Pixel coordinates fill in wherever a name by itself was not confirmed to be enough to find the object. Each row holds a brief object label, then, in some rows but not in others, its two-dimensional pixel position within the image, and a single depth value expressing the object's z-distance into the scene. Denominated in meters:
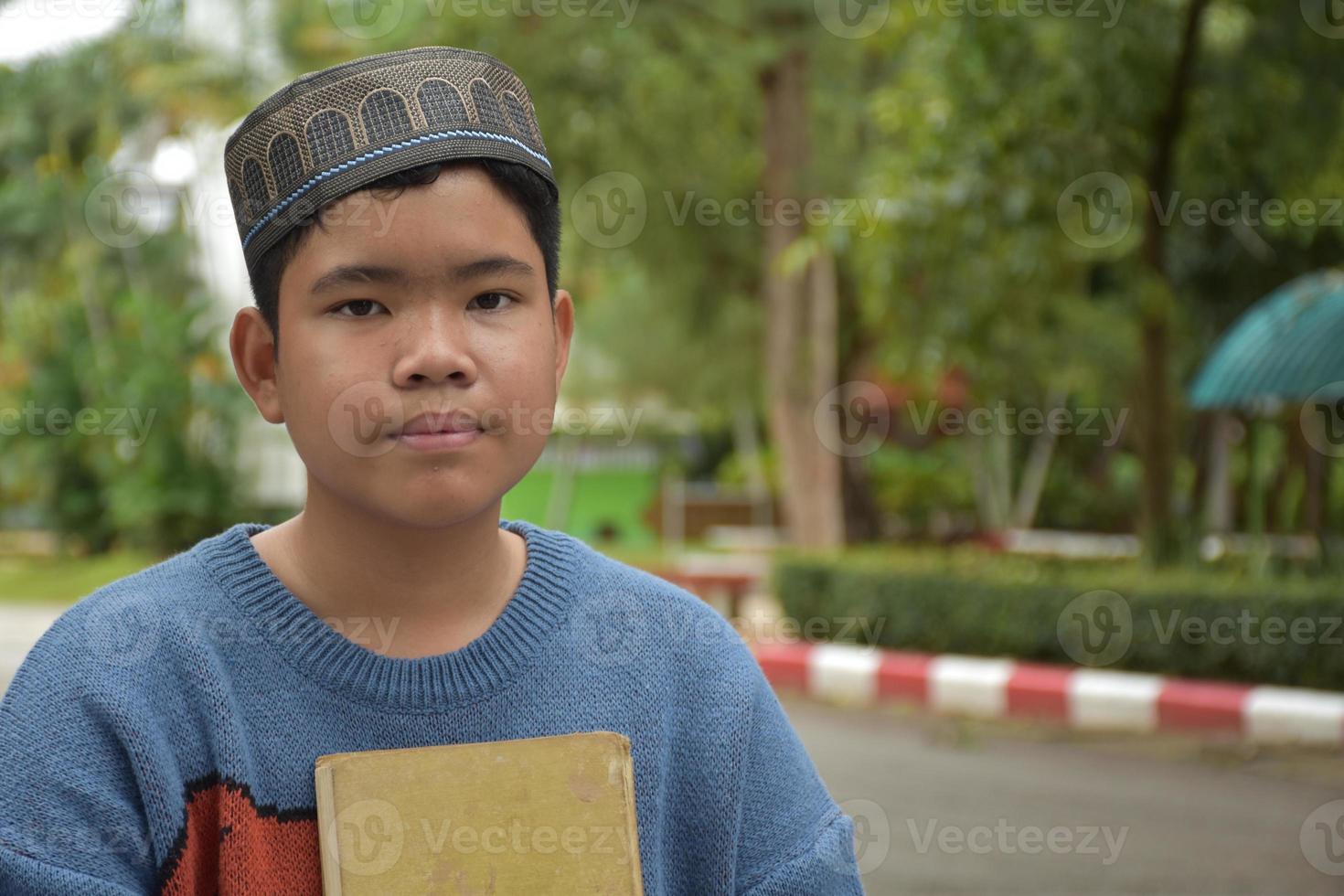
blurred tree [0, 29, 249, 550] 15.66
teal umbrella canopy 9.52
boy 1.35
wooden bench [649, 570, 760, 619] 11.41
